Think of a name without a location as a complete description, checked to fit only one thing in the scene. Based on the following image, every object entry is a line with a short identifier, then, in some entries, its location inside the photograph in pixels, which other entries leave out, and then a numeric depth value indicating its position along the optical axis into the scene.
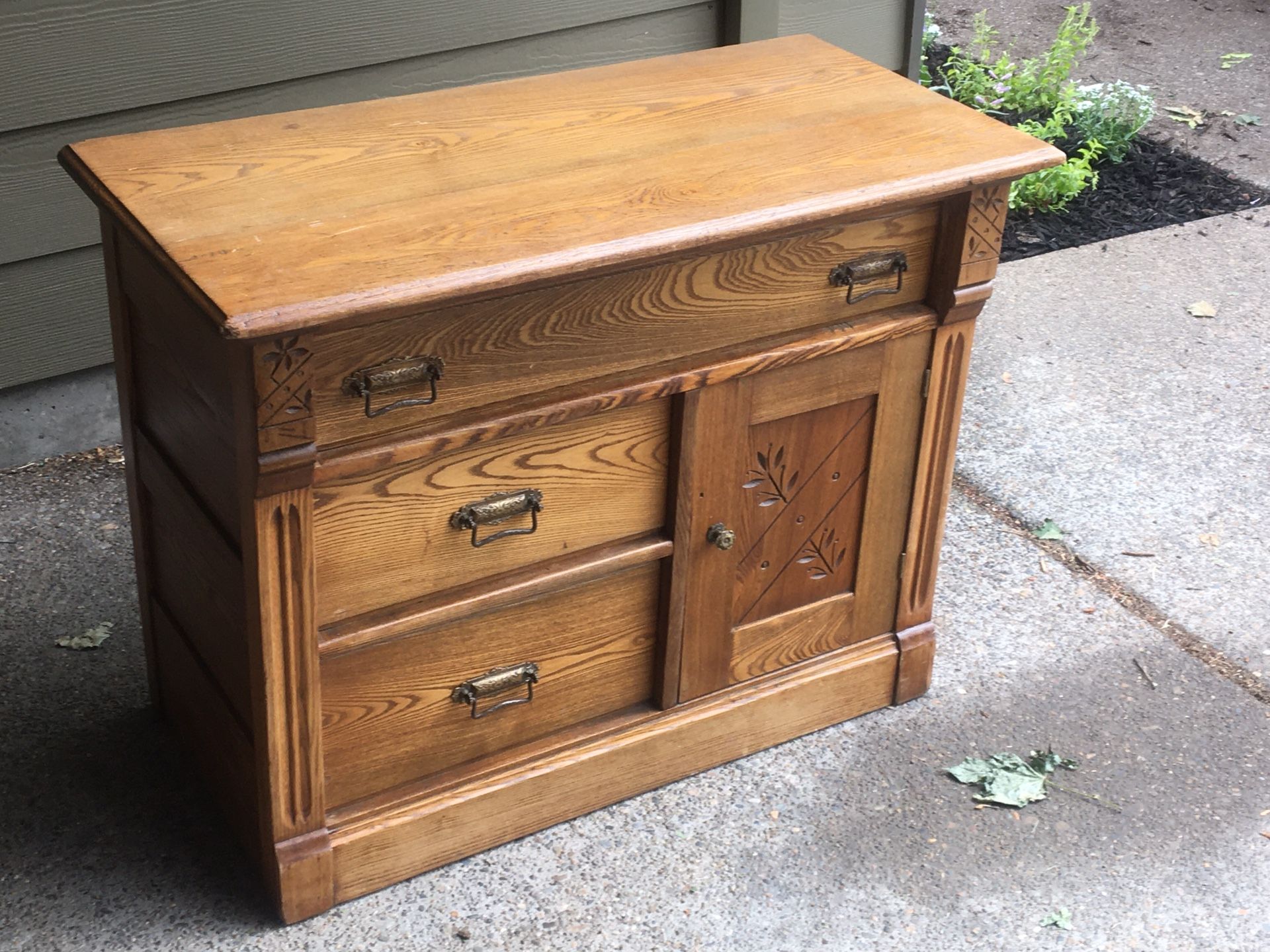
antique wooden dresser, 1.95
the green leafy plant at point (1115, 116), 5.05
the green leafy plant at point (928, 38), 5.37
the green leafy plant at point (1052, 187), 4.70
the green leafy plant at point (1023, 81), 5.23
